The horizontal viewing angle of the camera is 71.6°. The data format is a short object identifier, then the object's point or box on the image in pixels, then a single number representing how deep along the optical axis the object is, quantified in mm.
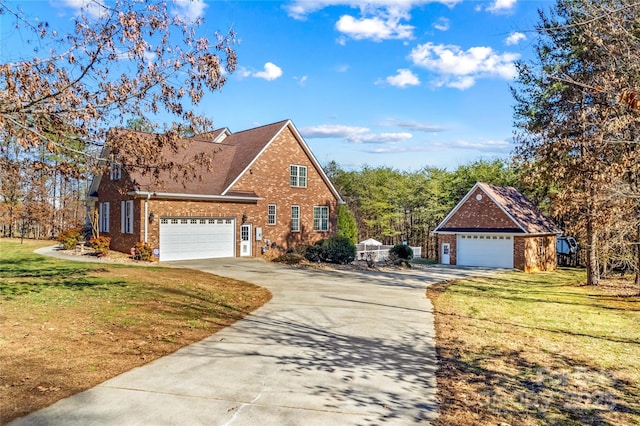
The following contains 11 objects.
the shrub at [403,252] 24391
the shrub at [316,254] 23031
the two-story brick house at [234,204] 21469
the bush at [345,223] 30750
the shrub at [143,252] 20328
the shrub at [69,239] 23989
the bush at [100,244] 21889
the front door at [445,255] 28609
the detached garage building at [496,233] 25828
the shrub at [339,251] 22797
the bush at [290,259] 21800
